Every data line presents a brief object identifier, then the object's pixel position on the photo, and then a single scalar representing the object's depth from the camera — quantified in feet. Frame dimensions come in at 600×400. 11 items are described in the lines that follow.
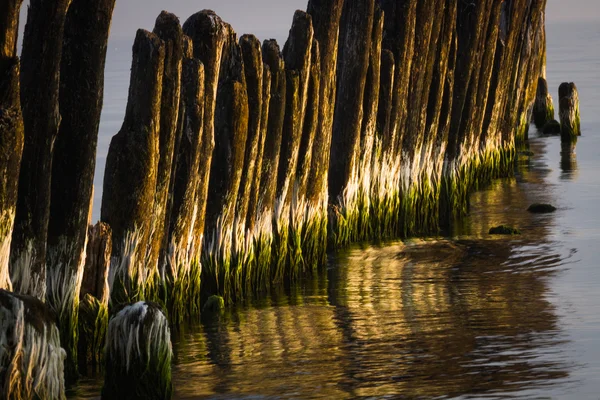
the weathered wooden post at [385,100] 78.28
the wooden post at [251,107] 59.11
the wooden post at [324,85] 69.10
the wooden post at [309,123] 67.21
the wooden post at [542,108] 172.96
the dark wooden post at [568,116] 151.12
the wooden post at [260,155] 60.18
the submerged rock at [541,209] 93.45
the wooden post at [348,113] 74.13
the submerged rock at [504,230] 81.35
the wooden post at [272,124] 62.08
